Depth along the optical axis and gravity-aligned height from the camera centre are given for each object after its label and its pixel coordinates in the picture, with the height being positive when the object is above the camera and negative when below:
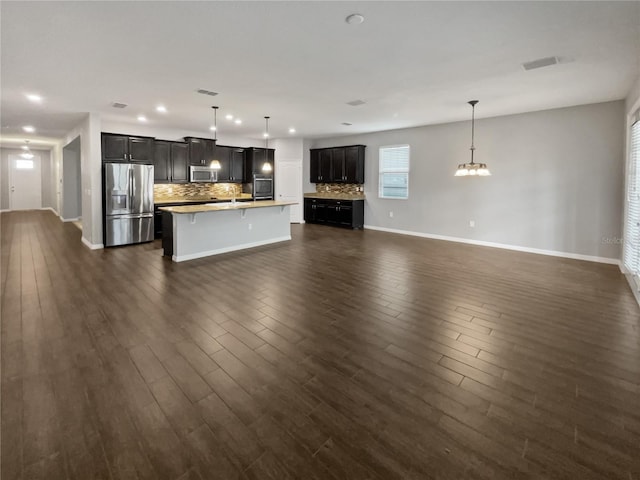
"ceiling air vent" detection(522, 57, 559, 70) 3.66 +1.76
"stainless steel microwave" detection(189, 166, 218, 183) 8.74 +1.13
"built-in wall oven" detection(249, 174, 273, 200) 10.10 +0.90
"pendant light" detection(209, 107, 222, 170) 6.44 +2.04
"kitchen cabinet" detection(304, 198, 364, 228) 9.56 +0.14
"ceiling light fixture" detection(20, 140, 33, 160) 12.78 +2.41
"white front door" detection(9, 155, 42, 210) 12.98 +1.30
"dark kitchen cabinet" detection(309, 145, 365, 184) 9.52 +1.58
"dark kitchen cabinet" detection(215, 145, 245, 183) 9.51 +1.57
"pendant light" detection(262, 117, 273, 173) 8.43 +2.26
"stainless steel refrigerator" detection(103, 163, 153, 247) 6.82 +0.27
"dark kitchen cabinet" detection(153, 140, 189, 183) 8.13 +1.36
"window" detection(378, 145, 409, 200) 8.68 +1.22
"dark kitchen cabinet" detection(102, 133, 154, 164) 6.98 +1.48
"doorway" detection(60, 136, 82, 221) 10.59 +1.01
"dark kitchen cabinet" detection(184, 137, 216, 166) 8.72 +1.79
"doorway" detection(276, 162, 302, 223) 10.61 +1.05
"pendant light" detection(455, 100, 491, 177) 5.88 +0.86
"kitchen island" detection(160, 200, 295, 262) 5.81 -0.23
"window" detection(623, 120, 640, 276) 4.25 +0.11
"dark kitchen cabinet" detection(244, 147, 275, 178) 9.98 +1.70
